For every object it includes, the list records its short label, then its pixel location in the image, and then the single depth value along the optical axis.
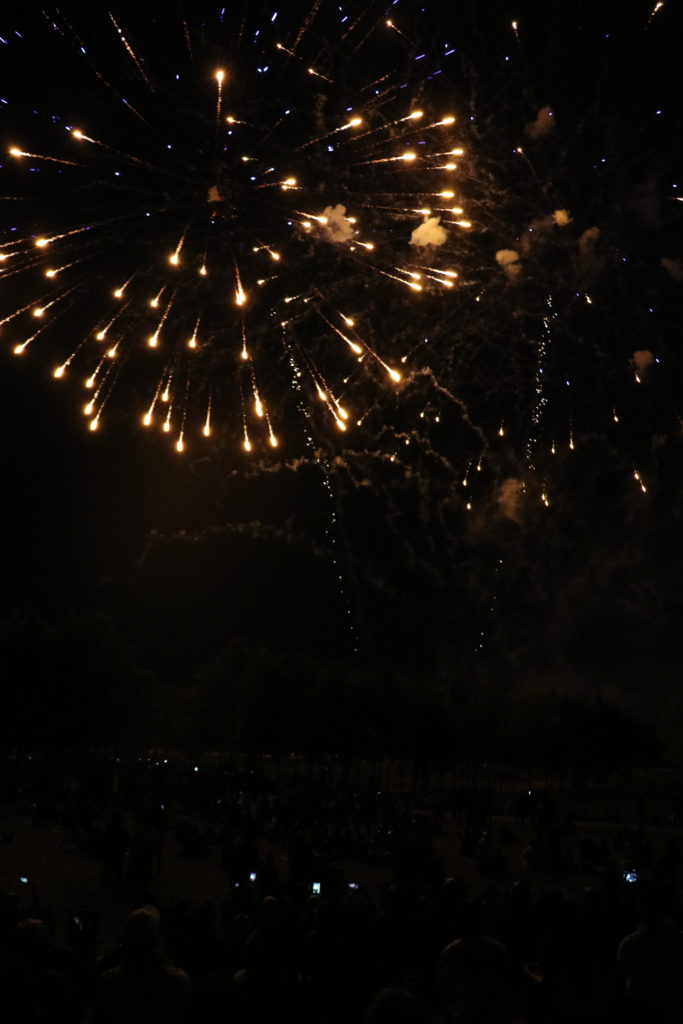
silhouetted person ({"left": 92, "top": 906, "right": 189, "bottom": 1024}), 4.04
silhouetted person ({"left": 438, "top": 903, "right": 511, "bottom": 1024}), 4.50
